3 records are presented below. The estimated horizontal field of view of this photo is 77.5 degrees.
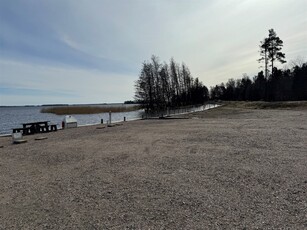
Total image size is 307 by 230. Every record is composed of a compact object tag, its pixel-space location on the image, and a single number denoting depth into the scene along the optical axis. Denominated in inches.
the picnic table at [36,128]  502.3
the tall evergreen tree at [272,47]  1400.6
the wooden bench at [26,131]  490.0
